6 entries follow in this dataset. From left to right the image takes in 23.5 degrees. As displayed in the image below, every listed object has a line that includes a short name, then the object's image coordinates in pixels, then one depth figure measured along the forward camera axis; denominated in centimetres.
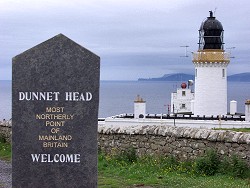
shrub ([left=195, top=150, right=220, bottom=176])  1190
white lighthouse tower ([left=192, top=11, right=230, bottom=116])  4350
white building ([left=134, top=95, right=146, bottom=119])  3978
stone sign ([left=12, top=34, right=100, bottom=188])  746
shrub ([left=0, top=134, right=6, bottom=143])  1809
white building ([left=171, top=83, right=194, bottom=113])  5175
